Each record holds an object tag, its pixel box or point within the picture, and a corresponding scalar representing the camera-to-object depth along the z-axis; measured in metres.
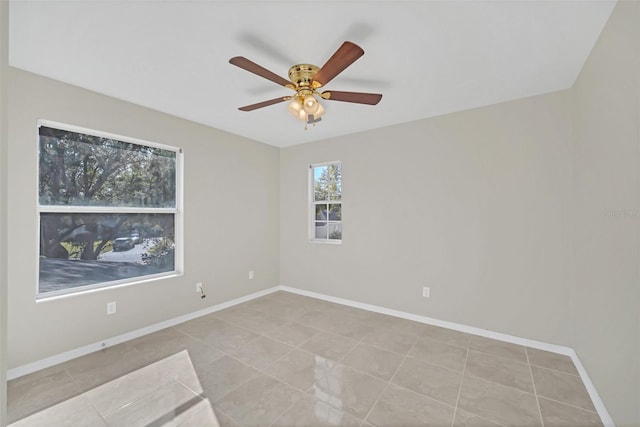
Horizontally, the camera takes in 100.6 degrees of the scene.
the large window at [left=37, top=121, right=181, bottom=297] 2.40
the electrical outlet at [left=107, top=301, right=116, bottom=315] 2.68
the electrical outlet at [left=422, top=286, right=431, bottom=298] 3.27
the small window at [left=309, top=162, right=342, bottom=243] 4.18
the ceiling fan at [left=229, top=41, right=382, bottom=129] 1.71
